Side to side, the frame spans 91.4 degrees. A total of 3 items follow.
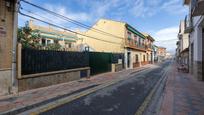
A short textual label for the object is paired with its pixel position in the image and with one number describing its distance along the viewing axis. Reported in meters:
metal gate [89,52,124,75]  8.35
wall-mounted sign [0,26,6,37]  3.92
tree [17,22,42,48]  6.68
